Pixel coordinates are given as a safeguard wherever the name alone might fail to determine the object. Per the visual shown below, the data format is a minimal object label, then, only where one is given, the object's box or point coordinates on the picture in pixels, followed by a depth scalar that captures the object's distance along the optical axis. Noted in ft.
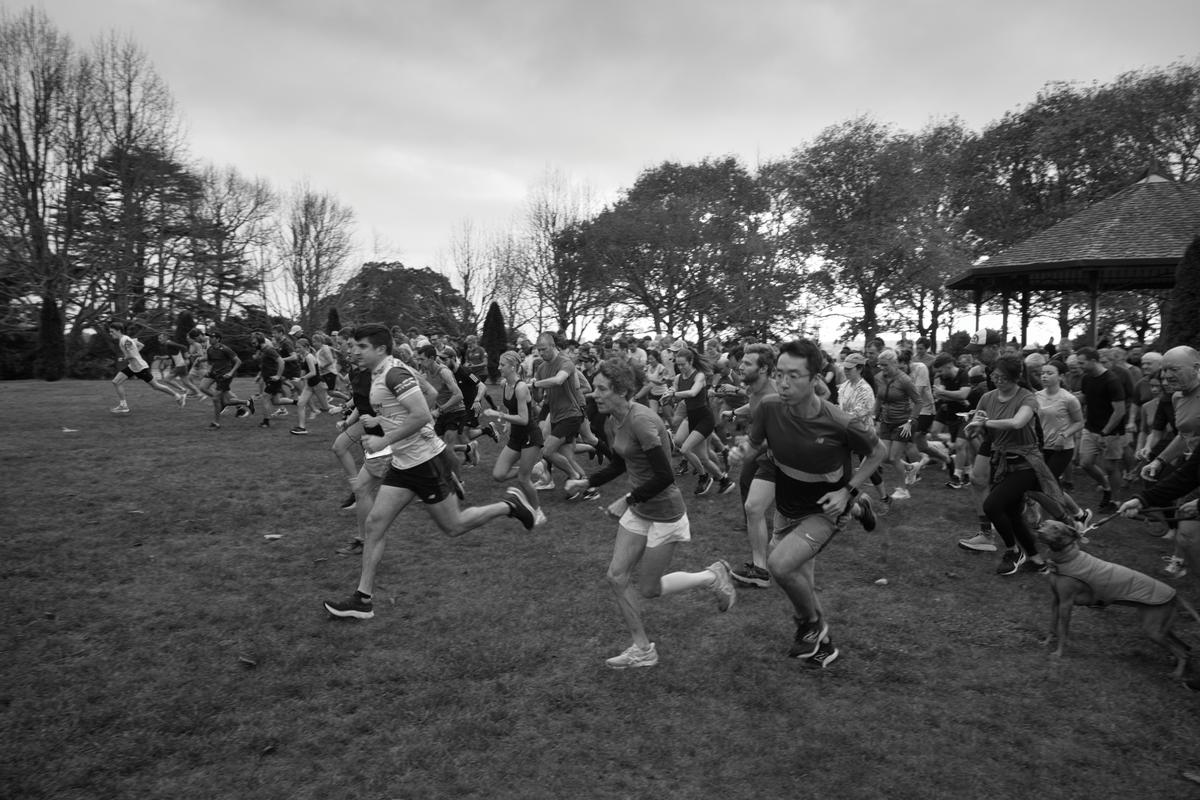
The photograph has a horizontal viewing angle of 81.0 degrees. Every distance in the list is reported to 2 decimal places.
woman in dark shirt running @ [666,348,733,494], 29.81
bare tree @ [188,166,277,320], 127.03
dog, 14.33
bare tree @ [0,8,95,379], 104.63
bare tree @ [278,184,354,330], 162.50
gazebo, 61.26
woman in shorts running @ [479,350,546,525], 26.30
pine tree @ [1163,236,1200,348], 44.39
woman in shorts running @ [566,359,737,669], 14.24
